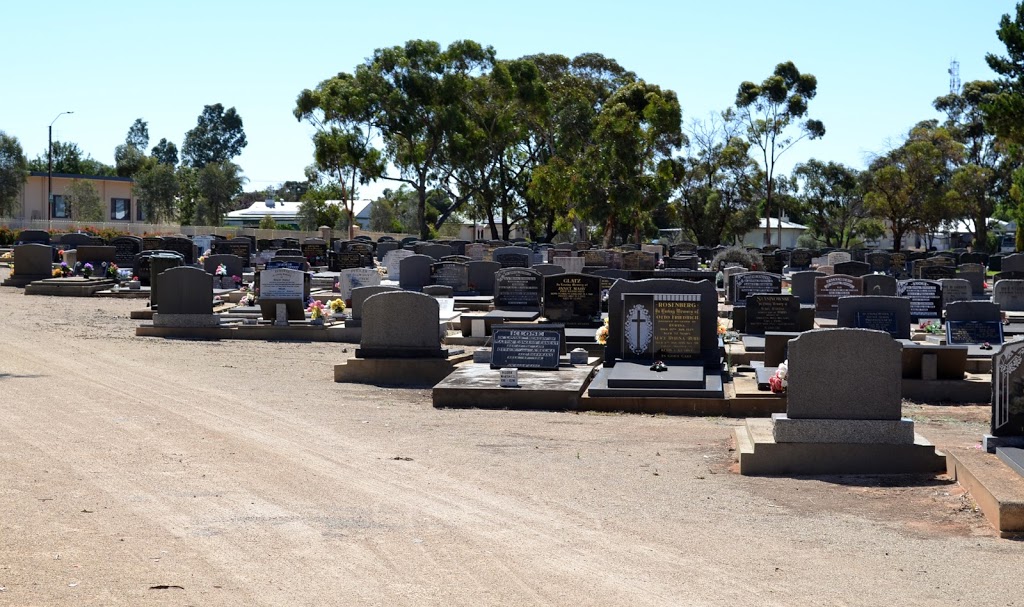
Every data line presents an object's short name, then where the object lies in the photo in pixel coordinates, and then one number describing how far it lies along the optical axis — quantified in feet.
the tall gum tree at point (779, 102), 212.84
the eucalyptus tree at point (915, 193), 199.62
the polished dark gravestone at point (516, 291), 70.74
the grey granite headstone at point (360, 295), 65.41
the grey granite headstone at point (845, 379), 32.19
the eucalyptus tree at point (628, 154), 187.32
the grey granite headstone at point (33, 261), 107.04
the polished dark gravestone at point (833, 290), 73.55
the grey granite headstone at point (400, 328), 52.06
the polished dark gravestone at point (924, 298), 68.74
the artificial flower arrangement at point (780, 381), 42.16
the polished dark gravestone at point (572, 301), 63.57
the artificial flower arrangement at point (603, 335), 53.64
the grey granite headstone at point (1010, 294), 82.17
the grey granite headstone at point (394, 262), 105.29
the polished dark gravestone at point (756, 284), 73.87
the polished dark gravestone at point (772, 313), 58.08
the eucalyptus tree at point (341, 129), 219.41
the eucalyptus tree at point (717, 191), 220.23
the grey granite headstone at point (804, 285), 79.71
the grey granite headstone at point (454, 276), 90.38
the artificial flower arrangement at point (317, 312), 70.33
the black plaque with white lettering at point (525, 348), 50.16
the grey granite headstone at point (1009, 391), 30.76
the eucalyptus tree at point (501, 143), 224.74
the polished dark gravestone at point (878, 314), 54.19
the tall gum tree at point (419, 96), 225.35
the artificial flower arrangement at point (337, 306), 71.00
